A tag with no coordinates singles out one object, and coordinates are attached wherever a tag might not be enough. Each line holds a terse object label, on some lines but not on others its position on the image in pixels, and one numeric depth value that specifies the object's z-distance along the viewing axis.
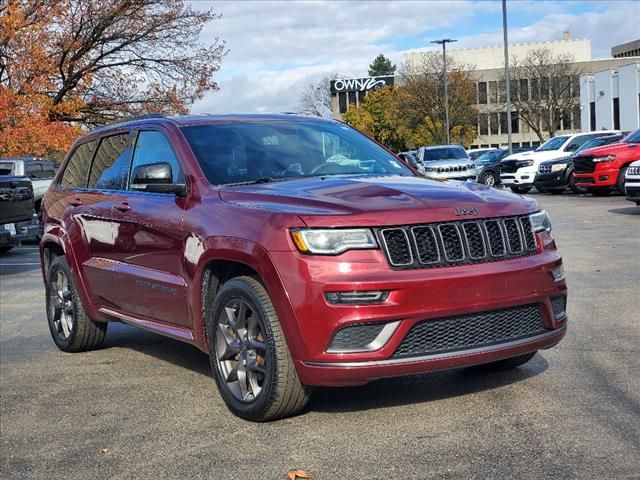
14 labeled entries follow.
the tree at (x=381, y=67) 136.38
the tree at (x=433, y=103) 73.69
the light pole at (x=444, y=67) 62.47
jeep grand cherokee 4.54
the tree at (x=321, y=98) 100.88
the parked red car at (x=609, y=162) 20.81
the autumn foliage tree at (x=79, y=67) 25.09
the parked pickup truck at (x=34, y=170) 20.09
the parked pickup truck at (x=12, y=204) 15.12
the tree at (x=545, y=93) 77.94
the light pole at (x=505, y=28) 42.94
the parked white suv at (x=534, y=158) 27.47
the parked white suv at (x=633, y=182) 15.76
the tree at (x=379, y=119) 85.31
